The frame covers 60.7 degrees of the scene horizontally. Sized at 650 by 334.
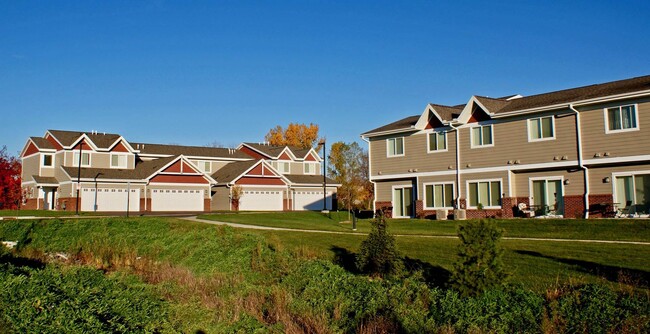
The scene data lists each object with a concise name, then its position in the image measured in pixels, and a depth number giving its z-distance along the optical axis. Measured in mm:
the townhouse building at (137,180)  47375
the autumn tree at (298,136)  84625
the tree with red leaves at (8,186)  51309
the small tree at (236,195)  50625
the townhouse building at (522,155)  22812
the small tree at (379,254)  12845
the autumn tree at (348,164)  70125
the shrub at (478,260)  9727
